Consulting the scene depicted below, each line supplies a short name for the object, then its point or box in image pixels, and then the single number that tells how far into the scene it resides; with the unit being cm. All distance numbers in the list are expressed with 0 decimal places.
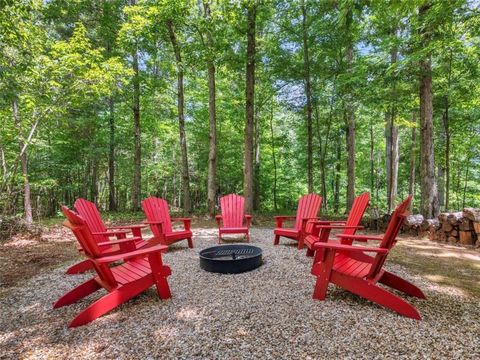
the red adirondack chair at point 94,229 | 314
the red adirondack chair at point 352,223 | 287
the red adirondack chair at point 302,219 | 424
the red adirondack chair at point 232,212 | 515
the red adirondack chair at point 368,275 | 199
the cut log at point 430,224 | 518
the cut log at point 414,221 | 554
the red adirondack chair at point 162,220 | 407
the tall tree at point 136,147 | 1022
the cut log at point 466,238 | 465
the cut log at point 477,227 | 444
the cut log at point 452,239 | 486
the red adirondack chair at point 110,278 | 201
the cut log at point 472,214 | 443
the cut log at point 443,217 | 495
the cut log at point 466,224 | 465
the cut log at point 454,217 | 478
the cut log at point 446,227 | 489
